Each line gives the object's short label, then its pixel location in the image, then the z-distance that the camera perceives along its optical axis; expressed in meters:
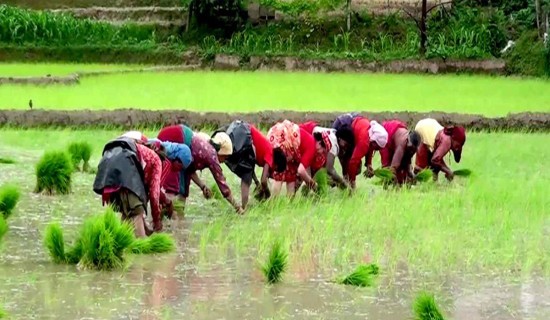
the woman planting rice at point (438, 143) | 17.15
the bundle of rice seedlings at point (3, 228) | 11.69
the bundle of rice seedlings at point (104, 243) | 11.28
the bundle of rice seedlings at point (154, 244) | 12.11
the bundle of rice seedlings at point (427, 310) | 9.26
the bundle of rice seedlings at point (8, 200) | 13.72
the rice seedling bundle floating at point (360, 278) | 11.03
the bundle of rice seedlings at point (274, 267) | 11.01
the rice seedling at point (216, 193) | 16.22
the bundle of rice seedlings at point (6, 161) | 18.87
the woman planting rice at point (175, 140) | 14.53
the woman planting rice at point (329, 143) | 16.13
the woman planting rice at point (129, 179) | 12.42
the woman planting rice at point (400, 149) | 17.18
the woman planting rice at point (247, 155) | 15.12
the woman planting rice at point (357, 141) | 16.36
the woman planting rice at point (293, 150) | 15.82
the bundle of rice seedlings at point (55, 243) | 11.56
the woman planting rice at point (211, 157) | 14.37
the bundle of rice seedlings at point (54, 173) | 16.10
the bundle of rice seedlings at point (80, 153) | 18.03
